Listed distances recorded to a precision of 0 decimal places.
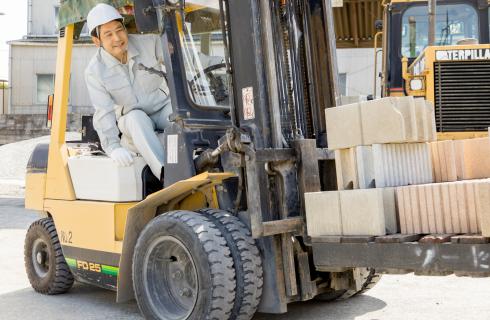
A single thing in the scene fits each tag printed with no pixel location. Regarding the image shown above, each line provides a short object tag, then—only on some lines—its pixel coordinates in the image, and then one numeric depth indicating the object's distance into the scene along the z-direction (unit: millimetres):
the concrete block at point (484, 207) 3412
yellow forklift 4480
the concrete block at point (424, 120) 4086
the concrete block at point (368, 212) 3828
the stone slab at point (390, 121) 3941
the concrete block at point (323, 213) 4062
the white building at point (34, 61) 32250
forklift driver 5645
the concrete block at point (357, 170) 4047
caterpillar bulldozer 9812
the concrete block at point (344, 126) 4082
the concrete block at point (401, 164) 3992
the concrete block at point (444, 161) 4301
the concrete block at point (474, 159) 4230
